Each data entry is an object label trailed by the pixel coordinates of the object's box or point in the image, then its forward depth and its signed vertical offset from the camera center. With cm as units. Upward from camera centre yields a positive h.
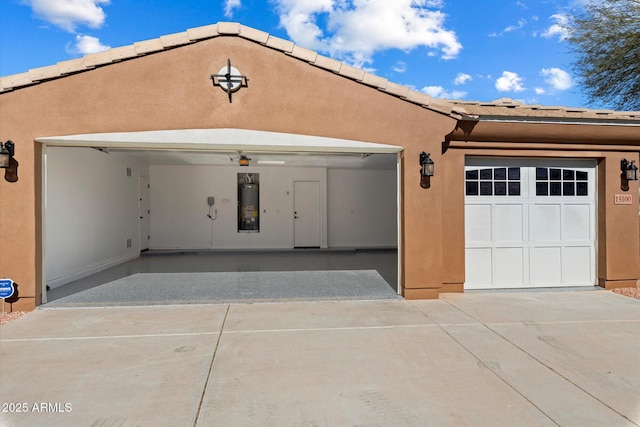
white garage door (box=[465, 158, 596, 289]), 655 -24
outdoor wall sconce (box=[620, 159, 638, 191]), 666 +67
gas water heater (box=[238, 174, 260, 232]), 1207 +26
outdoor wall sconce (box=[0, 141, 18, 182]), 495 +74
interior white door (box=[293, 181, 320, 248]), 1226 -6
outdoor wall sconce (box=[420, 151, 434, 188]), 577 +66
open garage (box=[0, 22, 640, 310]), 521 +107
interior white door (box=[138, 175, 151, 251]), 1083 +5
